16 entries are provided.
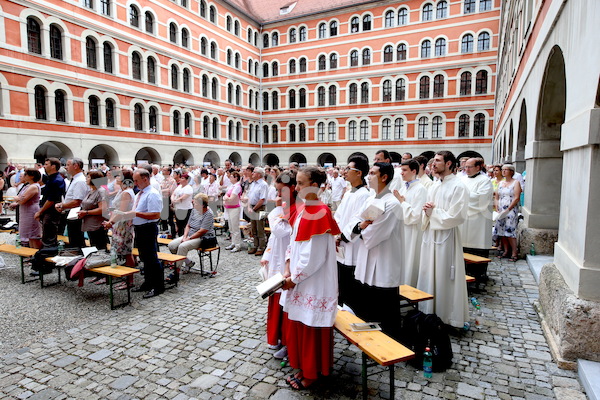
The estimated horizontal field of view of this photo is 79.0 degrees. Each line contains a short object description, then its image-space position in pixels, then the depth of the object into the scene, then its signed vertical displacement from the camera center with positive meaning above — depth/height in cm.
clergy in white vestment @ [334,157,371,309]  451 -69
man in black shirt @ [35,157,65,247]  702 -62
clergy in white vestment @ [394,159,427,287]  550 -68
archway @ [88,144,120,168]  2480 +113
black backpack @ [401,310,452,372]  392 -186
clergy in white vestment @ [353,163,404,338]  394 -93
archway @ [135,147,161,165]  2810 +119
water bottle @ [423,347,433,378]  379 -202
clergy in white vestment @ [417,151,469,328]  476 -111
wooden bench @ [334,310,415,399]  307 -157
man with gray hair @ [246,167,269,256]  905 -73
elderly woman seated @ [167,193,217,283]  718 -123
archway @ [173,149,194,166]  3091 +114
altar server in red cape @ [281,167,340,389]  336 -109
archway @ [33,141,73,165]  2205 +122
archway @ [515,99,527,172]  988 +87
